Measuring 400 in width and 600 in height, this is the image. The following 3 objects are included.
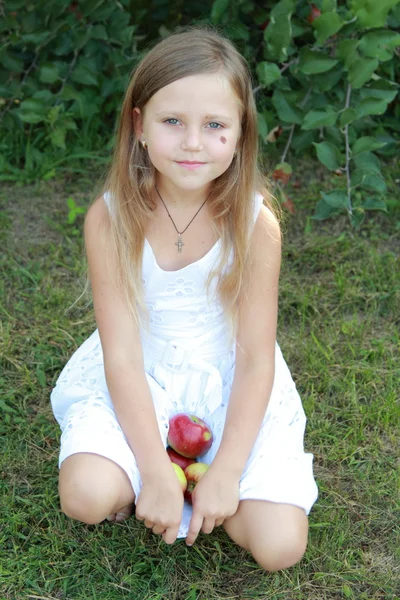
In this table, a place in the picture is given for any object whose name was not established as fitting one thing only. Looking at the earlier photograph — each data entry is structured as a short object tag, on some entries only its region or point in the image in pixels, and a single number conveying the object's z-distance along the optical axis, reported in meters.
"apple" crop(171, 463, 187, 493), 2.03
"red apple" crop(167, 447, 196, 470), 2.13
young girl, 1.93
